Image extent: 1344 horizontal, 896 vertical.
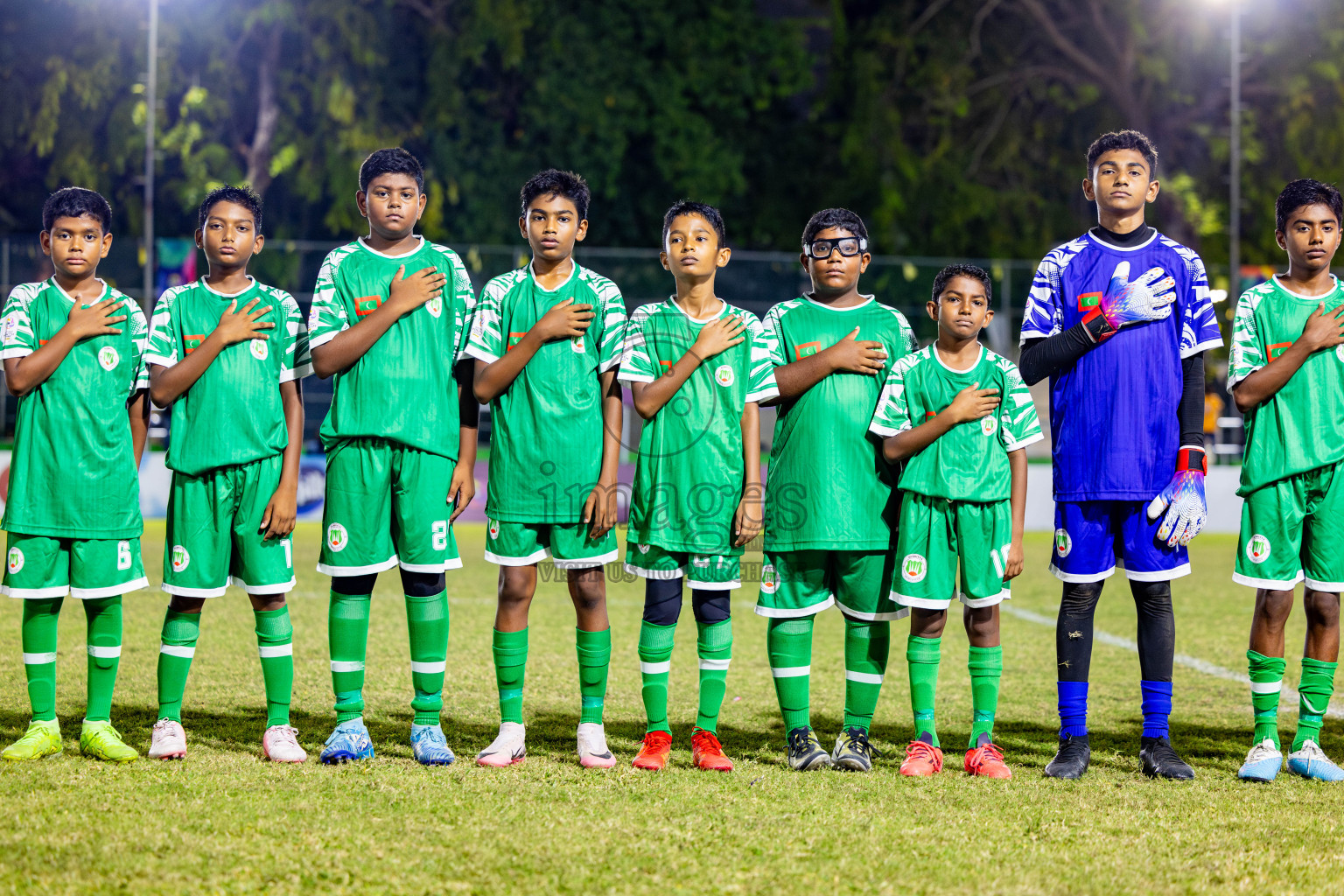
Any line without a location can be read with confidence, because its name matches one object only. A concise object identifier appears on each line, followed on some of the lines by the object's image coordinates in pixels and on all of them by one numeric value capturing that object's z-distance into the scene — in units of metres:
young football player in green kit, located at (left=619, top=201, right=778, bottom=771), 8.82
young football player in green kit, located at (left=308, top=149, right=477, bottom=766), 8.85
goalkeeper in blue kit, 8.92
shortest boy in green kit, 8.87
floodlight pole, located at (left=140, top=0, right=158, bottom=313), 33.69
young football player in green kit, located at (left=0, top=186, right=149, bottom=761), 8.89
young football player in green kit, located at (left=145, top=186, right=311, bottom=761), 8.85
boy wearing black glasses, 8.96
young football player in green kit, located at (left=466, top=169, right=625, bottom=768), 8.88
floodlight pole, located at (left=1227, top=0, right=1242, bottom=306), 39.22
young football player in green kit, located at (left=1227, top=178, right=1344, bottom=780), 9.05
